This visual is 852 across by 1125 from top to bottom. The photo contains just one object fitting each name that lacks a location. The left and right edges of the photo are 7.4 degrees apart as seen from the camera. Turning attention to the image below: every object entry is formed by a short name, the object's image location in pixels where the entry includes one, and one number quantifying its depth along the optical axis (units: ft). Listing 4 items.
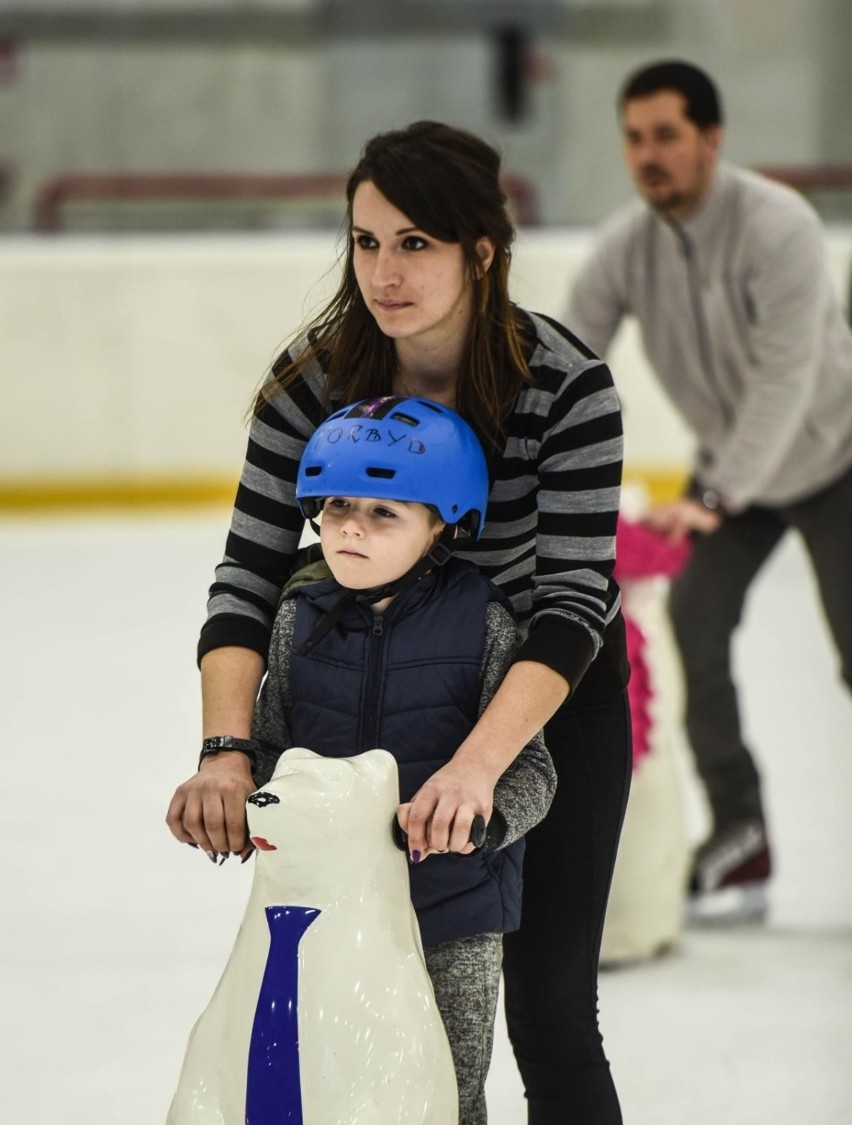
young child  25.41
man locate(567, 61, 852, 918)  31.39
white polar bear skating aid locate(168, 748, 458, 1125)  24.95
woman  25.44
